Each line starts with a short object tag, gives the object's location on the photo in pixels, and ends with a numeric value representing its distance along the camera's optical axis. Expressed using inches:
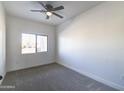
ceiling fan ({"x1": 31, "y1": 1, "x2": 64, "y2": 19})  101.9
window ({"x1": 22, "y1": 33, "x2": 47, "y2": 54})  166.7
